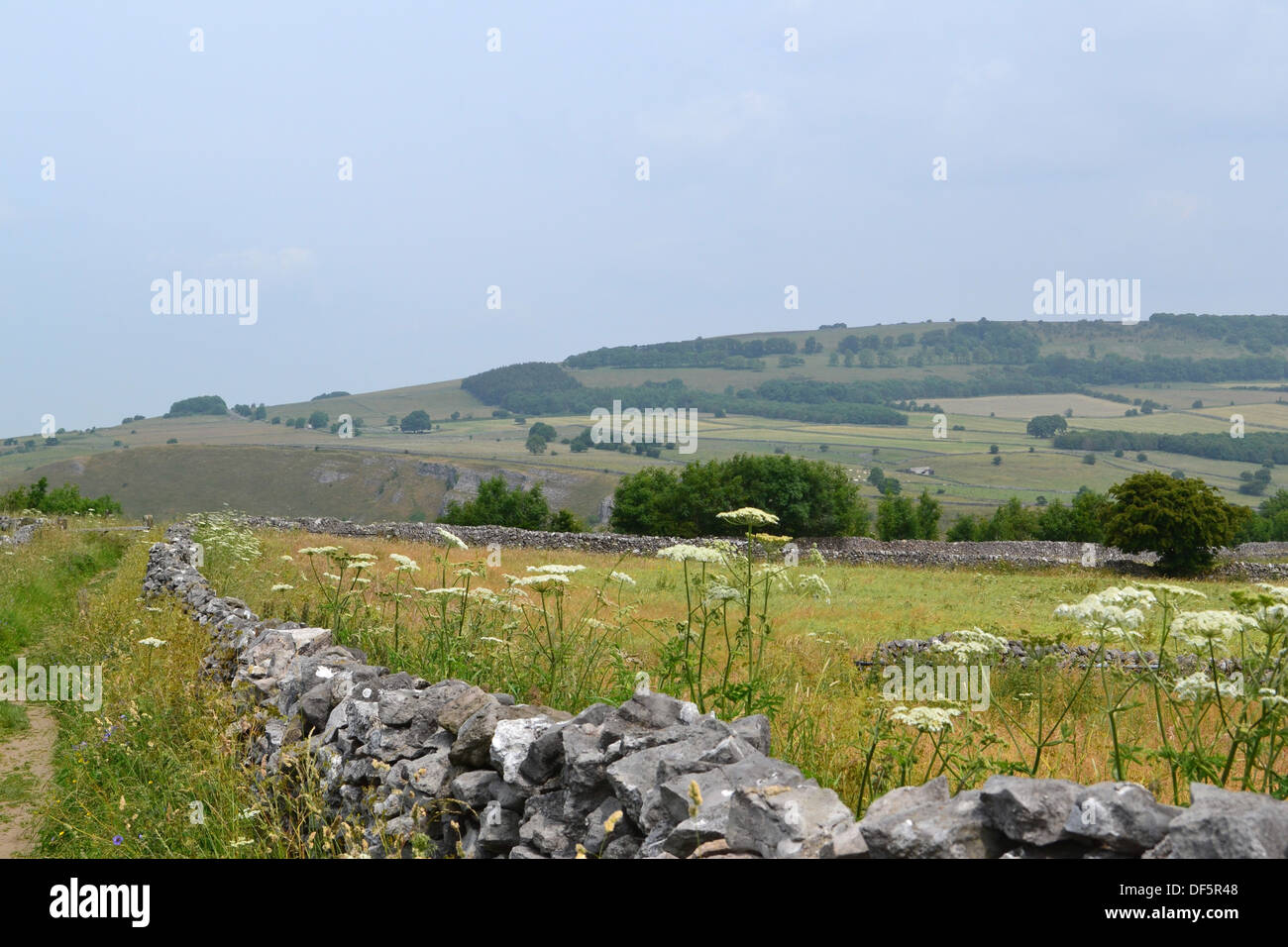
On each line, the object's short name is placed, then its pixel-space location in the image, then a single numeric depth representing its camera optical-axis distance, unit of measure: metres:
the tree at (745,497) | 43.50
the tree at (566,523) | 47.66
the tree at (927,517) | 56.16
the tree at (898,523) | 54.59
